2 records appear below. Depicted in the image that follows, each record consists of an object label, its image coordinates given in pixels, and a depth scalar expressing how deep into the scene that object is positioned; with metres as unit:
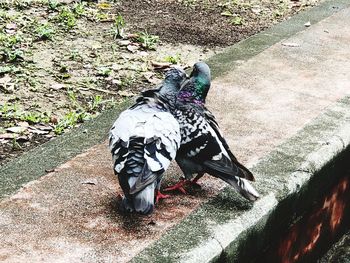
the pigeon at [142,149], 2.69
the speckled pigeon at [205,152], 2.93
